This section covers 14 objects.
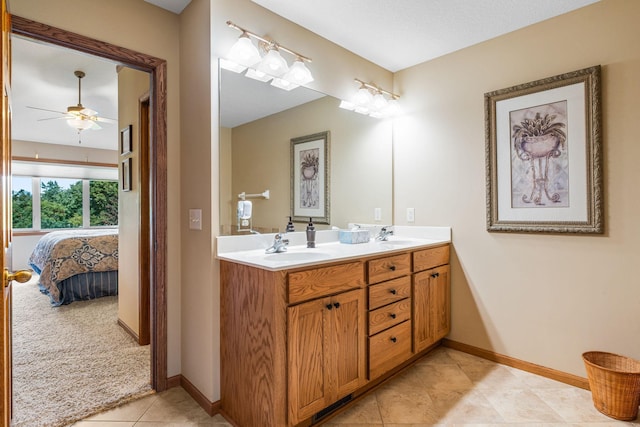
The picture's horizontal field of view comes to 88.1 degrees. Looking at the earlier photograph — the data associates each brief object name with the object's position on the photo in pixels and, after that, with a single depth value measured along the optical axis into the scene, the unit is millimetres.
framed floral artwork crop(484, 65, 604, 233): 2053
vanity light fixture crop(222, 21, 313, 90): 1918
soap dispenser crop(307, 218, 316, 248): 2293
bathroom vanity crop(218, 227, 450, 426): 1524
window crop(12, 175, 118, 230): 6402
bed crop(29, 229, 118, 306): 3920
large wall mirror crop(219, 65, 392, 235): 2002
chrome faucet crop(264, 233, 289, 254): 1988
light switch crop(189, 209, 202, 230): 1954
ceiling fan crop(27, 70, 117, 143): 3889
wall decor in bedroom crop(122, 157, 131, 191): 2885
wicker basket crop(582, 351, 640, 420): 1736
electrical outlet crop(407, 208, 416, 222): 2922
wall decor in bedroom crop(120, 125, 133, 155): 2898
